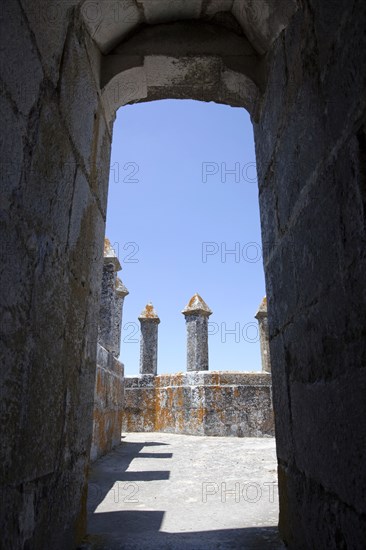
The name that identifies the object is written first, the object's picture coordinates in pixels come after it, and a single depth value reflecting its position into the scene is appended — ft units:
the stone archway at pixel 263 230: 3.83
